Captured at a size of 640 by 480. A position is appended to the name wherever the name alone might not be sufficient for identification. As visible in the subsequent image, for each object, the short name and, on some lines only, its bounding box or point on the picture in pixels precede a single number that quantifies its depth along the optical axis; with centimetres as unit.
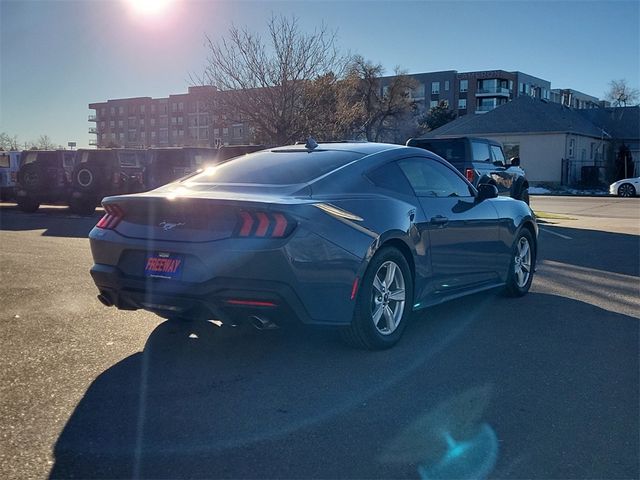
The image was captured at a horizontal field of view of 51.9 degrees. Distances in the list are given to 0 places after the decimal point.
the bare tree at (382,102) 5572
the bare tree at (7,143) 4482
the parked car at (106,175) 1803
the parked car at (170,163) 1834
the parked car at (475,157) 1402
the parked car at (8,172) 2092
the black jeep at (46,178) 1934
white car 3419
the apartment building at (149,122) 10375
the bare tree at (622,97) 8131
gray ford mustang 436
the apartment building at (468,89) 9119
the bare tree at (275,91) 2286
